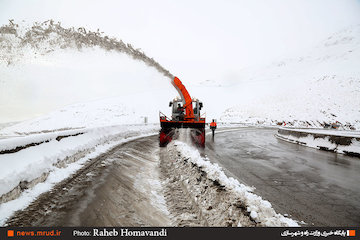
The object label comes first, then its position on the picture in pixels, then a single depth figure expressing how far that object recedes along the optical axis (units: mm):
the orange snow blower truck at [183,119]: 11188
